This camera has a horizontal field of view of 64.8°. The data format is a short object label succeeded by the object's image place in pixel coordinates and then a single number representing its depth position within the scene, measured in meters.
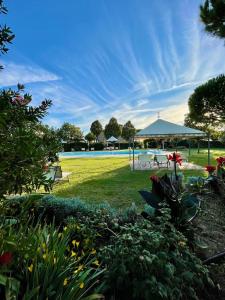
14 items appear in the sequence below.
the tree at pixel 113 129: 45.78
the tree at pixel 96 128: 46.48
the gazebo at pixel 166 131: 10.83
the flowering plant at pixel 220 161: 4.73
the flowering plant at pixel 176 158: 3.58
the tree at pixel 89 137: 40.09
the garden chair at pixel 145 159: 10.95
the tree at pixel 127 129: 43.50
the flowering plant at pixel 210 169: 4.64
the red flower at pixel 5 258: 0.85
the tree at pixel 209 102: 6.57
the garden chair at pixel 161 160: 10.08
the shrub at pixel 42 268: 1.13
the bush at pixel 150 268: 1.28
